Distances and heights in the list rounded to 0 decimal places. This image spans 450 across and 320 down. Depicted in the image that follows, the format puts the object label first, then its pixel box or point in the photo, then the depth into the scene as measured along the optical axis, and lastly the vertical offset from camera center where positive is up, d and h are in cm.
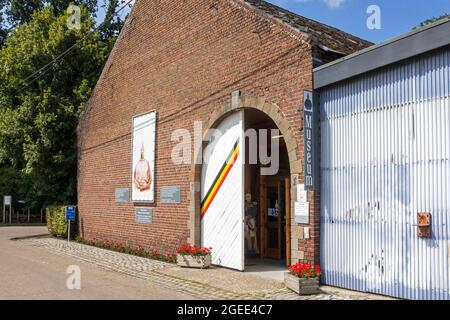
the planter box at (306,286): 863 -158
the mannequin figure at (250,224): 1351 -81
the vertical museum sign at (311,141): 952 +100
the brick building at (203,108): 1008 +219
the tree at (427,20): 3210 +1118
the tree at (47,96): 2028 +405
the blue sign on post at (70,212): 1827 -65
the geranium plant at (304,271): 877 -136
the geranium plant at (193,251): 1183 -135
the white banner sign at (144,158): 1498 +112
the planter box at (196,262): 1176 -159
